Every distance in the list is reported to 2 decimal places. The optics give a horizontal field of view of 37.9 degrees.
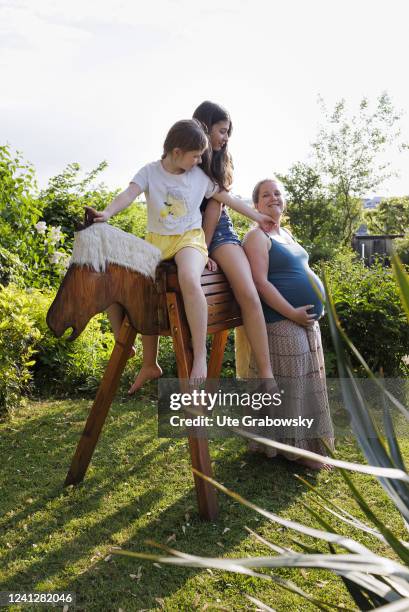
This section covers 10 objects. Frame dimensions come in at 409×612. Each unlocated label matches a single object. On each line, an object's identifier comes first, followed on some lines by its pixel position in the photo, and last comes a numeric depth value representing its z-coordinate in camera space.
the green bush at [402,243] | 17.18
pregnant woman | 3.84
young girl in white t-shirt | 3.21
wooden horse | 3.15
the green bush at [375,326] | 5.76
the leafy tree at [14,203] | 6.45
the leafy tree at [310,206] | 24.02
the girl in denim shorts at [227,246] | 3.65
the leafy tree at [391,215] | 27.30
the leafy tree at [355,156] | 25.64
